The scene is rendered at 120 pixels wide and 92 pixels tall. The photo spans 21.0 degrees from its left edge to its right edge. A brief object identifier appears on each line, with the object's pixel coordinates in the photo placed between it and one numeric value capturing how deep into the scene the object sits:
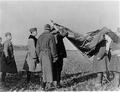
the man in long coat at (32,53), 9.39
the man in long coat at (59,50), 9.32
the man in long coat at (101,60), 9.61
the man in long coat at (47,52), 8.98
